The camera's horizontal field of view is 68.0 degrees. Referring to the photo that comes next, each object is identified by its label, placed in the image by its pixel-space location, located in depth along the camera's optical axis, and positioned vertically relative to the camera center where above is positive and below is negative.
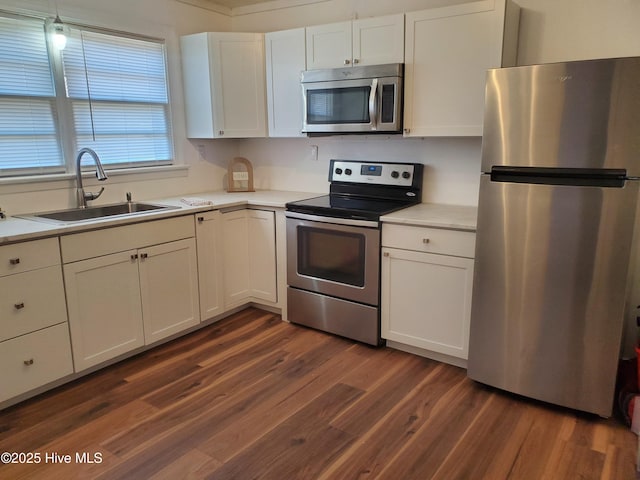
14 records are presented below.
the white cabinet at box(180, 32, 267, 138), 3.58 +0.50
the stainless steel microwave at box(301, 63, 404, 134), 2.98 +0.33
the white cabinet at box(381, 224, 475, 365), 2.71 -0.82
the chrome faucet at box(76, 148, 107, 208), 2.91 -0.17
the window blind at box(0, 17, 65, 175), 2.79 +0.29
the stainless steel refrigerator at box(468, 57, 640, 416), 2.06 -0.35
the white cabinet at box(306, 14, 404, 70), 2.95 +0.69
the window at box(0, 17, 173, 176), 2.84 +0.33
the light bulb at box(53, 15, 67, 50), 2.72 +0.67
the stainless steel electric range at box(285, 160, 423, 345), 3.04 -0.64
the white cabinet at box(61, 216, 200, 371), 2.63 -0.81
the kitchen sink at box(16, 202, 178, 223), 2.90 -0.40
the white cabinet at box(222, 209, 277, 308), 3.52 -0.78
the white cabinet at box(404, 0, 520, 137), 2.64 +0.51
